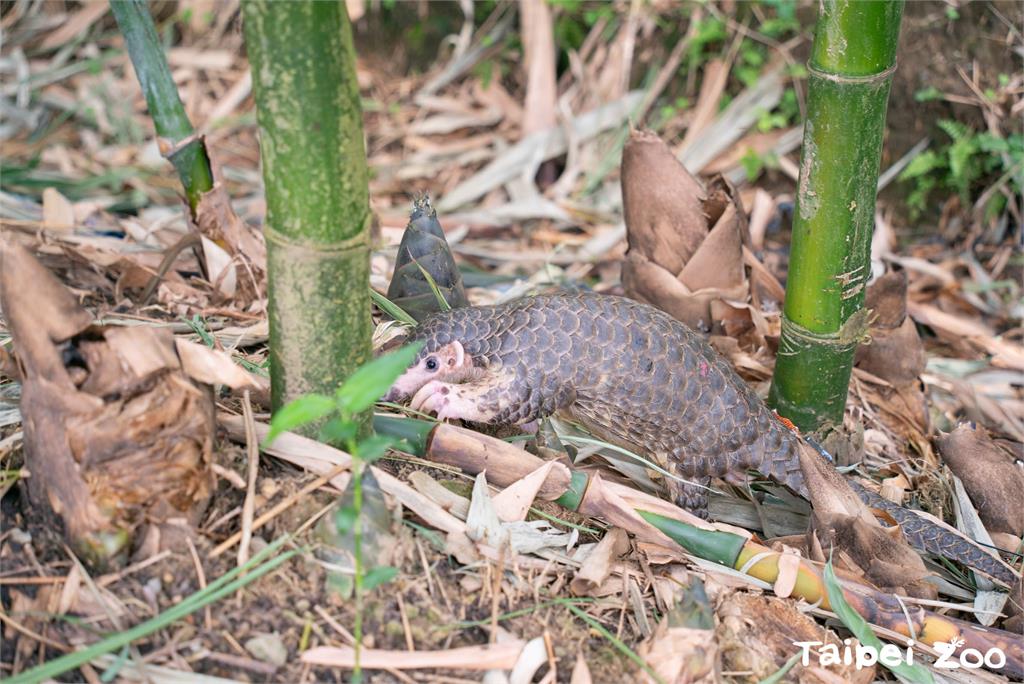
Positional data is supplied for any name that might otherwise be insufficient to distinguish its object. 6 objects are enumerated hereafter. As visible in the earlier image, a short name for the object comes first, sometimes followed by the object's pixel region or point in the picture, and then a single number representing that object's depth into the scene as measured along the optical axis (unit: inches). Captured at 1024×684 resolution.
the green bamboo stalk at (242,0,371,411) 51.9
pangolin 77.8
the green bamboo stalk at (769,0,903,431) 72.4
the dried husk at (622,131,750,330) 98.3
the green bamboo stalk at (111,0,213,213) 90.2
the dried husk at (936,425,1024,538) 84.4
